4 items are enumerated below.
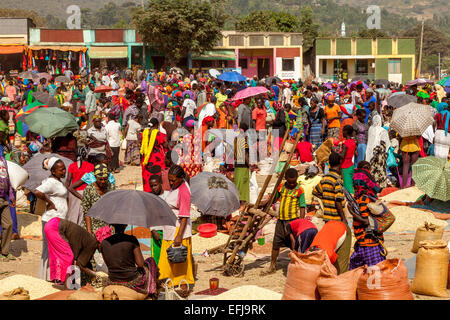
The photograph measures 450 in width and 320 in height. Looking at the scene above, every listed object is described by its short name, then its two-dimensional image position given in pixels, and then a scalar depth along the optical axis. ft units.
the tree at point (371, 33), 250.57
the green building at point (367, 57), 172.65
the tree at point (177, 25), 134.41
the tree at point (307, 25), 229.45
